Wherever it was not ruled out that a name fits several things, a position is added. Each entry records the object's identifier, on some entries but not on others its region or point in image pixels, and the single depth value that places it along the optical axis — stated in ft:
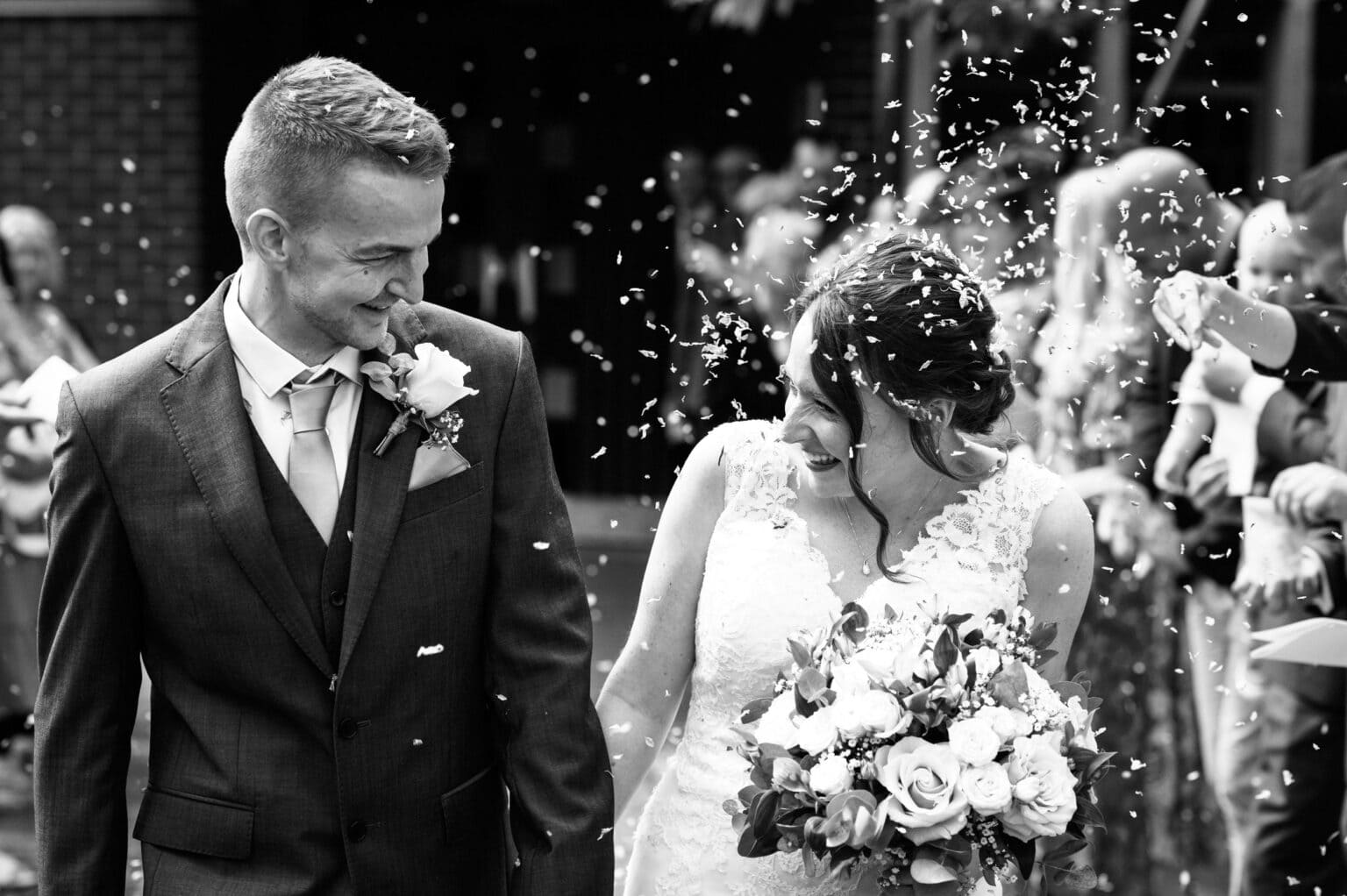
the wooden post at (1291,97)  23.86
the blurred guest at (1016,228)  16.37
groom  8.33
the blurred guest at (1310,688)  15.07
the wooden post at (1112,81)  22.63
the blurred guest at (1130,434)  16.24
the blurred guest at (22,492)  19.13
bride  9.66
